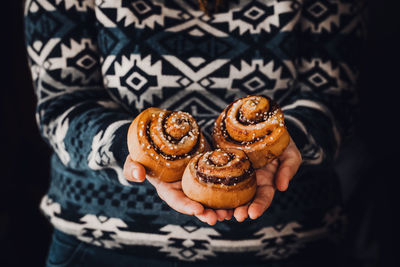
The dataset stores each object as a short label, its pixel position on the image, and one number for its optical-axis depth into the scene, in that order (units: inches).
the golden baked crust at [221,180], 29.9
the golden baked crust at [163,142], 31.7
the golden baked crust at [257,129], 33.4
